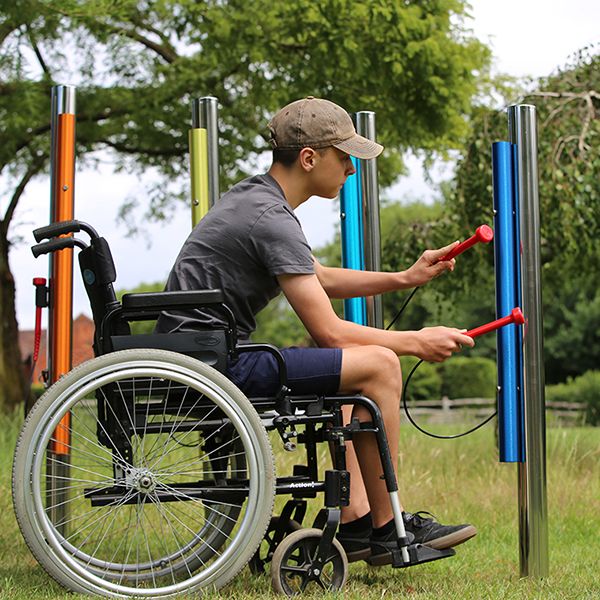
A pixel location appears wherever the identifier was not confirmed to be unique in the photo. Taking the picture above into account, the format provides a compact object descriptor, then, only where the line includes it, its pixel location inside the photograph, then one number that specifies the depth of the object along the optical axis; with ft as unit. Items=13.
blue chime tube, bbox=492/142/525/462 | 18.06
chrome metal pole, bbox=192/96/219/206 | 22.57
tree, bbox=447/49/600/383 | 42.65
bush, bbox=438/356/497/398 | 142.76
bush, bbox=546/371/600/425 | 114.53
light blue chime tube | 22.32
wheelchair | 14.82
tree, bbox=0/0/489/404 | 51.47
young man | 15.79
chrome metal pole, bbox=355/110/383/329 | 21.98
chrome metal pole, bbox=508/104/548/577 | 17.97
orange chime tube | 21.32
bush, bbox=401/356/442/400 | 147.74
